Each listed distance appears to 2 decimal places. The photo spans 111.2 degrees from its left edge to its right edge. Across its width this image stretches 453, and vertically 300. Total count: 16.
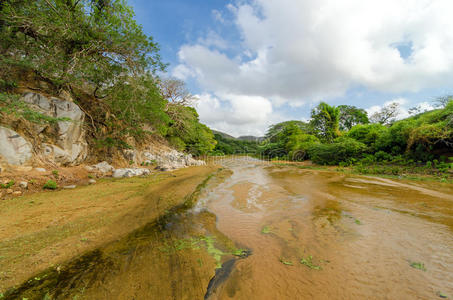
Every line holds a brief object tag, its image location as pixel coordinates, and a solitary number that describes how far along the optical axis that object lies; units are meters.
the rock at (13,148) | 4.78
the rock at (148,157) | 12.35
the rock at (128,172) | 7.67
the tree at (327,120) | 20.77
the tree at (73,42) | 5.98
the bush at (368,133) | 12.68
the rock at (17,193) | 4.15
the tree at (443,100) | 11.62
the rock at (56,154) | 6.05
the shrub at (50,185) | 4.81
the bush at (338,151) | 12.97
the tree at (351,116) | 30.17
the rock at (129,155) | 10.45
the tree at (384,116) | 25.97
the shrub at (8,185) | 4.19
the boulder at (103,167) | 7.70
